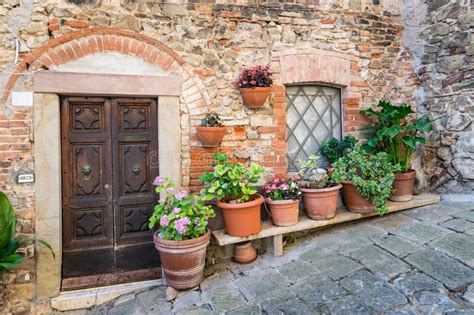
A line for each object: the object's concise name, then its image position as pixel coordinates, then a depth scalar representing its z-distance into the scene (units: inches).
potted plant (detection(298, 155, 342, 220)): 130.9
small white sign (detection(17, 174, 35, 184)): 114.5
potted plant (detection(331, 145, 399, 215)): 132.7
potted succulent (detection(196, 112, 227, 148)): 126.2
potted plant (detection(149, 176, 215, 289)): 108.0
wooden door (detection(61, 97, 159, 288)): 122.9
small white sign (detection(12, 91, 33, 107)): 114.0
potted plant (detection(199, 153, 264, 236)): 118.4
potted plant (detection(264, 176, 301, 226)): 126.7
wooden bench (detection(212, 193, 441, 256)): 122.1
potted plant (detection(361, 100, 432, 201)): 144.1
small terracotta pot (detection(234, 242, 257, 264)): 128.3
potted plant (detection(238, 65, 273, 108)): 132.5
